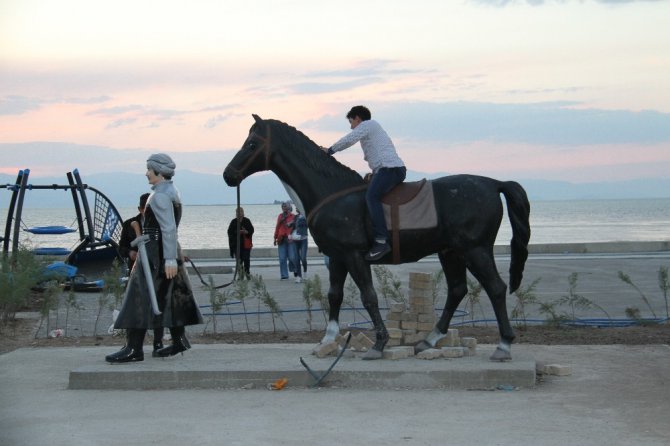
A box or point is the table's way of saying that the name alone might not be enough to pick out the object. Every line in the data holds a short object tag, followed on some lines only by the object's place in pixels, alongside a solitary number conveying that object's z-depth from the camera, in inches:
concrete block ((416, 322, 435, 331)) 392.8
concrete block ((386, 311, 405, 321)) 401.4
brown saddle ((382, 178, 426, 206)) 370.9
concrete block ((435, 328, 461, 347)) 387.5
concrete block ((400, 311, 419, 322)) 397.7
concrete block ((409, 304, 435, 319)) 396.5
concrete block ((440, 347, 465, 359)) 373.7
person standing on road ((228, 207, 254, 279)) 933.2
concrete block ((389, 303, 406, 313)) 401.4
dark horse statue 369.1
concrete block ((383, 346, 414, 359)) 373.1
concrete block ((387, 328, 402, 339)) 395.5
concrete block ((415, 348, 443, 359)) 371.2
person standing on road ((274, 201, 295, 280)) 887.7
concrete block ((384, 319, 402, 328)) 401.4
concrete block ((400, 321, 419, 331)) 395.5
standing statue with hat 370.0
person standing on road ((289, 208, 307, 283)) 874.1
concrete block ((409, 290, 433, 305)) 396.8
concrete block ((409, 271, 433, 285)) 396.5
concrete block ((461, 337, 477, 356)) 386.9
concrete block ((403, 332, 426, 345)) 393.7
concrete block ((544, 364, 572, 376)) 358.9
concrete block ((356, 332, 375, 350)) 384.8
